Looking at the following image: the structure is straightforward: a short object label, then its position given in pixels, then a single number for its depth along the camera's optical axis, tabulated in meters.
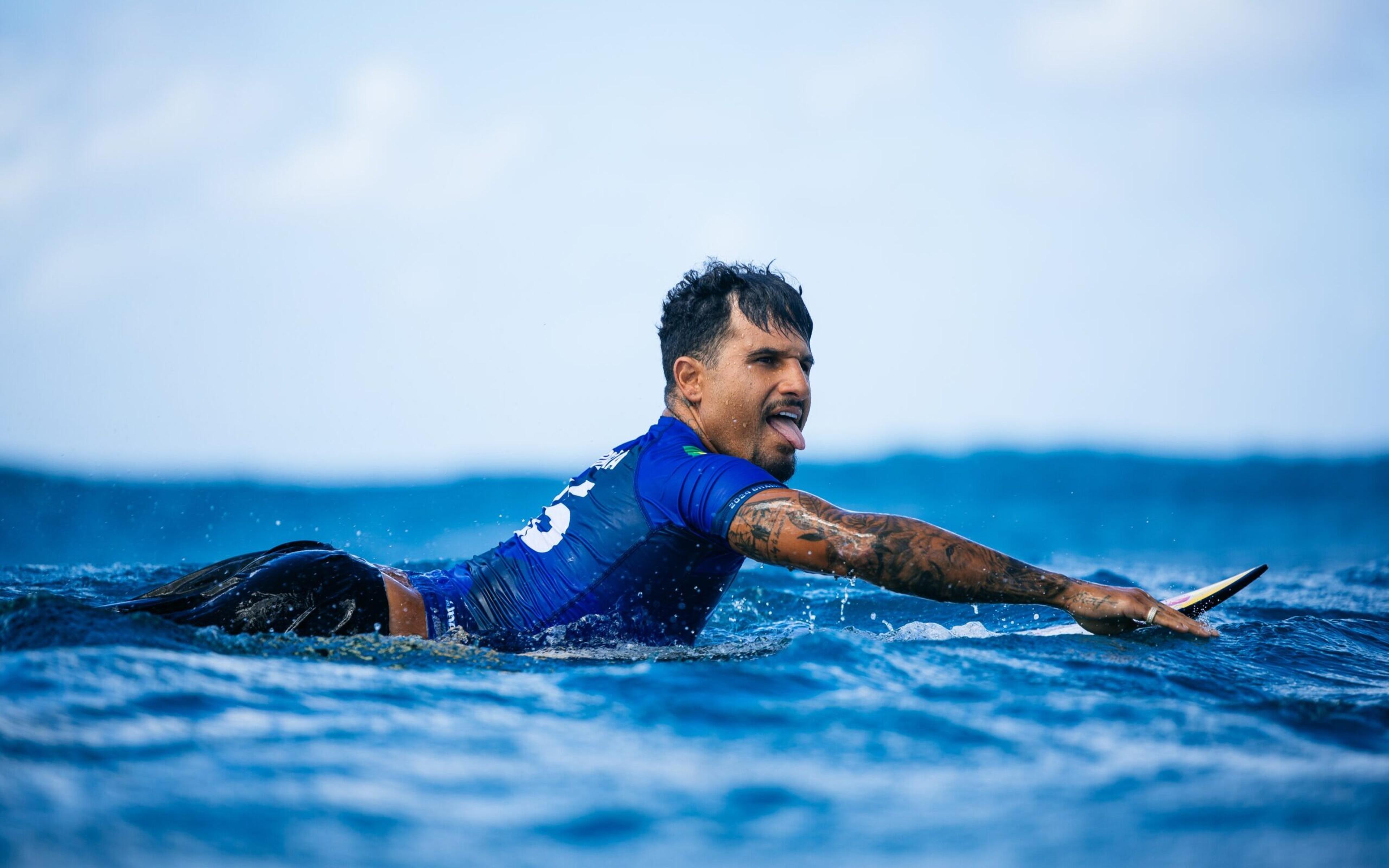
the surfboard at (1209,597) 8.60
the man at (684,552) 7.34
